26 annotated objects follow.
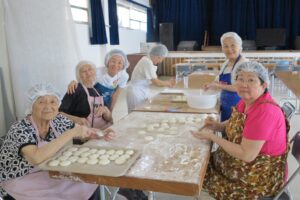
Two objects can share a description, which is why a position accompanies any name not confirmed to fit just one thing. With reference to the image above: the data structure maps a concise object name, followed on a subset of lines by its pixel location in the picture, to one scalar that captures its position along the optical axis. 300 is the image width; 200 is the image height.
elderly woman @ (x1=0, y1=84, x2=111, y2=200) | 1.39
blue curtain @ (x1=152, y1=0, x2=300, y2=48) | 9.77
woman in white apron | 2.96
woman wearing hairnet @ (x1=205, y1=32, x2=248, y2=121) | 2.40
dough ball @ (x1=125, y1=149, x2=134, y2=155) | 1.36
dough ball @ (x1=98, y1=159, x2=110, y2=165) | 1.27
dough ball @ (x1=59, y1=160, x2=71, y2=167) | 1.26
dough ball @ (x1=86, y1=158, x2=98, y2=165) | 1.27
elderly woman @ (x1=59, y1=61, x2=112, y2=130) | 2.28
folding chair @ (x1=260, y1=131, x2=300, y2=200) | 1.35
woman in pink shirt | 1.32
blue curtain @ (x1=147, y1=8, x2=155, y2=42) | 10.30
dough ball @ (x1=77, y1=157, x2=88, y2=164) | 1.29
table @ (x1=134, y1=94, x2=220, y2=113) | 2.24
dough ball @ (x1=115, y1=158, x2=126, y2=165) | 1.26
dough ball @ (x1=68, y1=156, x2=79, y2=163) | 1.31
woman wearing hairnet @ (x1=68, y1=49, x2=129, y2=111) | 2.56
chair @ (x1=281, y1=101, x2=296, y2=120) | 1.82
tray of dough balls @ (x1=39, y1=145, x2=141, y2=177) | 1.21
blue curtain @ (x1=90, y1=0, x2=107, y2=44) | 6.09
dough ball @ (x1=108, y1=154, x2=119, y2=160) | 1.32
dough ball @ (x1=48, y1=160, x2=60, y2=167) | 1.26
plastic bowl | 2.27
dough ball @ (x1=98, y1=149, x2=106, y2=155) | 1.38
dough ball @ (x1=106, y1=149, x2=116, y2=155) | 1.37
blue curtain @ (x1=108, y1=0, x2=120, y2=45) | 6.93
